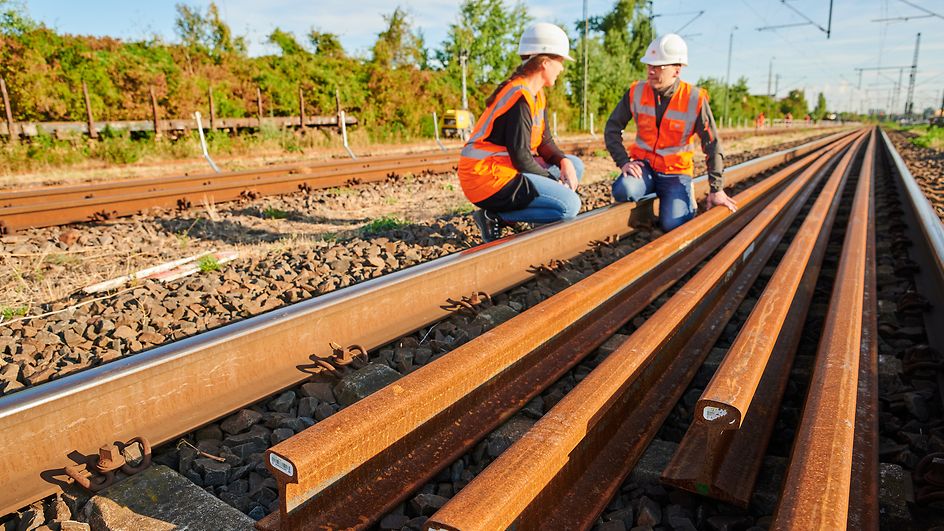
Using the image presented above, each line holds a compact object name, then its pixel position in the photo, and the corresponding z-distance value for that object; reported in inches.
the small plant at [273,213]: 276.5
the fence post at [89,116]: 575.2
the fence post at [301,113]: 745.4
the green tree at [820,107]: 5644.7
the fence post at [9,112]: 528.1
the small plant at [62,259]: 187.0
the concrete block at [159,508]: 61.6
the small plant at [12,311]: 126.9
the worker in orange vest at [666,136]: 199.9
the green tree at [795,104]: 4230.1
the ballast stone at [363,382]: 88.9
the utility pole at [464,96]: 1033.8
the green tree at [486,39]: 1414.9
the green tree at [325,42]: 1104.8
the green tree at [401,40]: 1314.0
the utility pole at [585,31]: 1104.3
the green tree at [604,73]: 1464.1
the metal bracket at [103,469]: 66.4
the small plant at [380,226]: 213.6
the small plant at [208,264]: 163.2
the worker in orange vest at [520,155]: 167.2
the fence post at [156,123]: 595.8
